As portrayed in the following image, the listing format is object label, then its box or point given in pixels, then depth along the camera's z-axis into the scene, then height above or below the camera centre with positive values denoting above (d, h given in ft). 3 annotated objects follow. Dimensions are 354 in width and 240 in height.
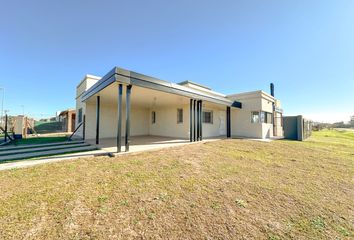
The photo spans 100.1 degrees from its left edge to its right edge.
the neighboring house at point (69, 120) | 61.31 +2.21
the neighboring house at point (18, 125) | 35.84 -0.02
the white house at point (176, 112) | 29.50 +3.91
